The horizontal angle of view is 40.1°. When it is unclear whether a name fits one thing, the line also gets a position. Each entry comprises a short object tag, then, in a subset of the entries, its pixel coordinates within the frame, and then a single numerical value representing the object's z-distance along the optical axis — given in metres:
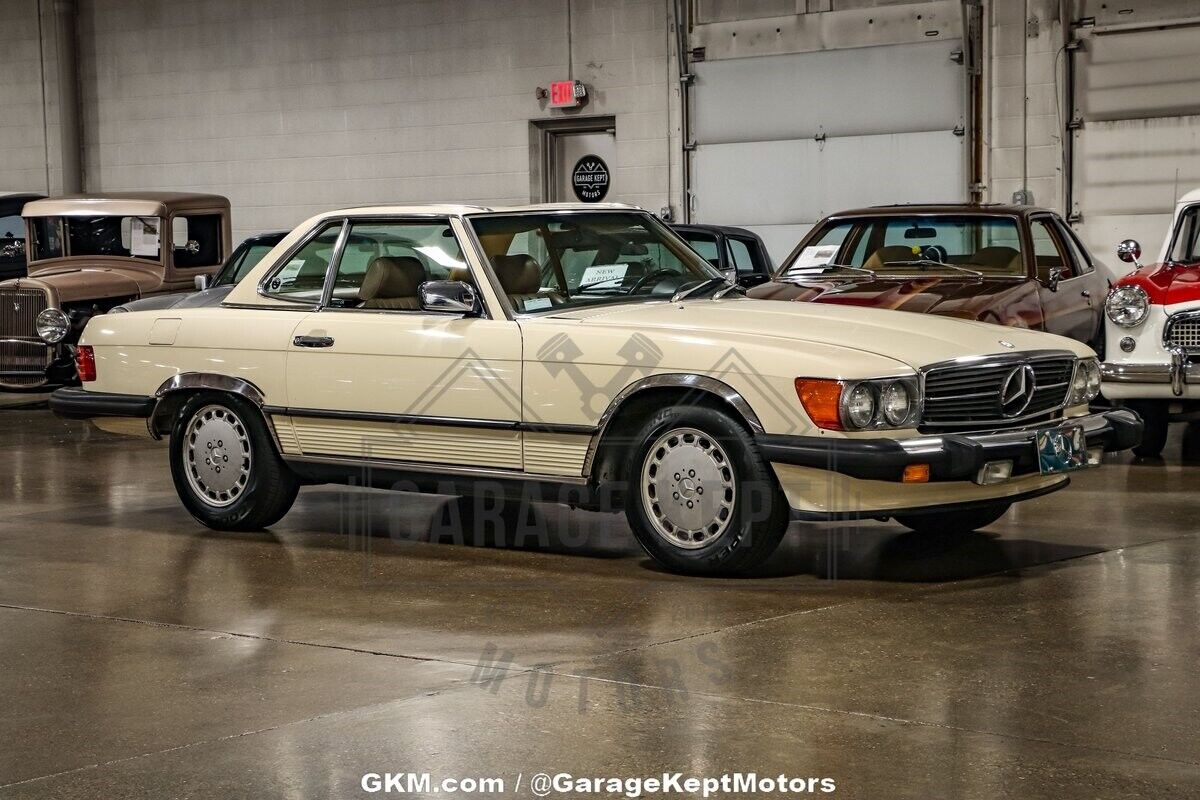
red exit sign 18.77
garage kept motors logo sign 19.09
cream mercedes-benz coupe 6.17
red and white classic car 9.63
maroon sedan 9.39
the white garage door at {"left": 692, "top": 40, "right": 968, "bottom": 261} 16.84
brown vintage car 14.49
